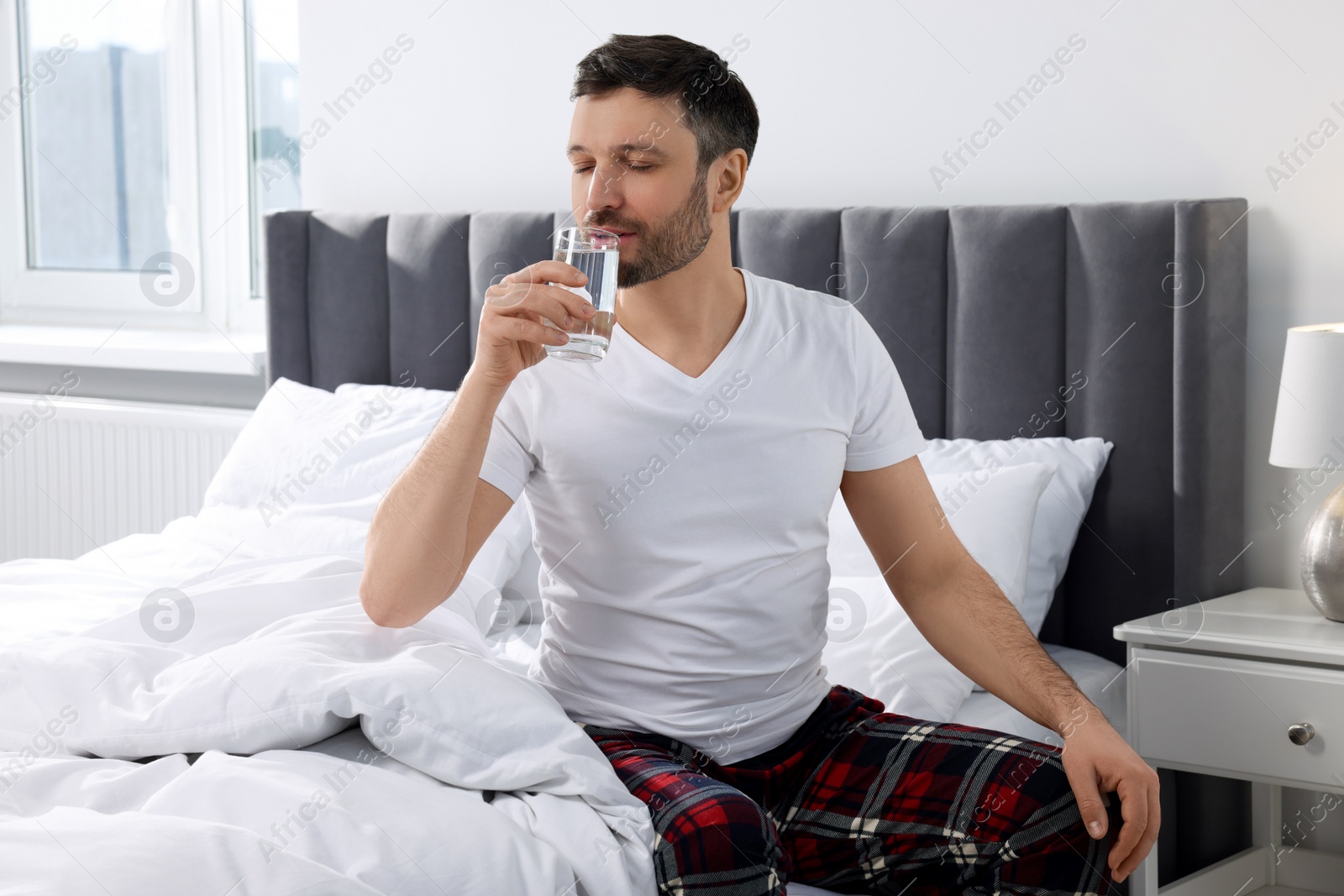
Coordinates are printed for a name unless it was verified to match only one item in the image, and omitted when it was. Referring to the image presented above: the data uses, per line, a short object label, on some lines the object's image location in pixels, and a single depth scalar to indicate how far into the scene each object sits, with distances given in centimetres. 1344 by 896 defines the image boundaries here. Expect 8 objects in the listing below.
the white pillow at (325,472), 214
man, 118
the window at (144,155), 328
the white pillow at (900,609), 166
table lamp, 167
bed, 103
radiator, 301
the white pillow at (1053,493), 191
